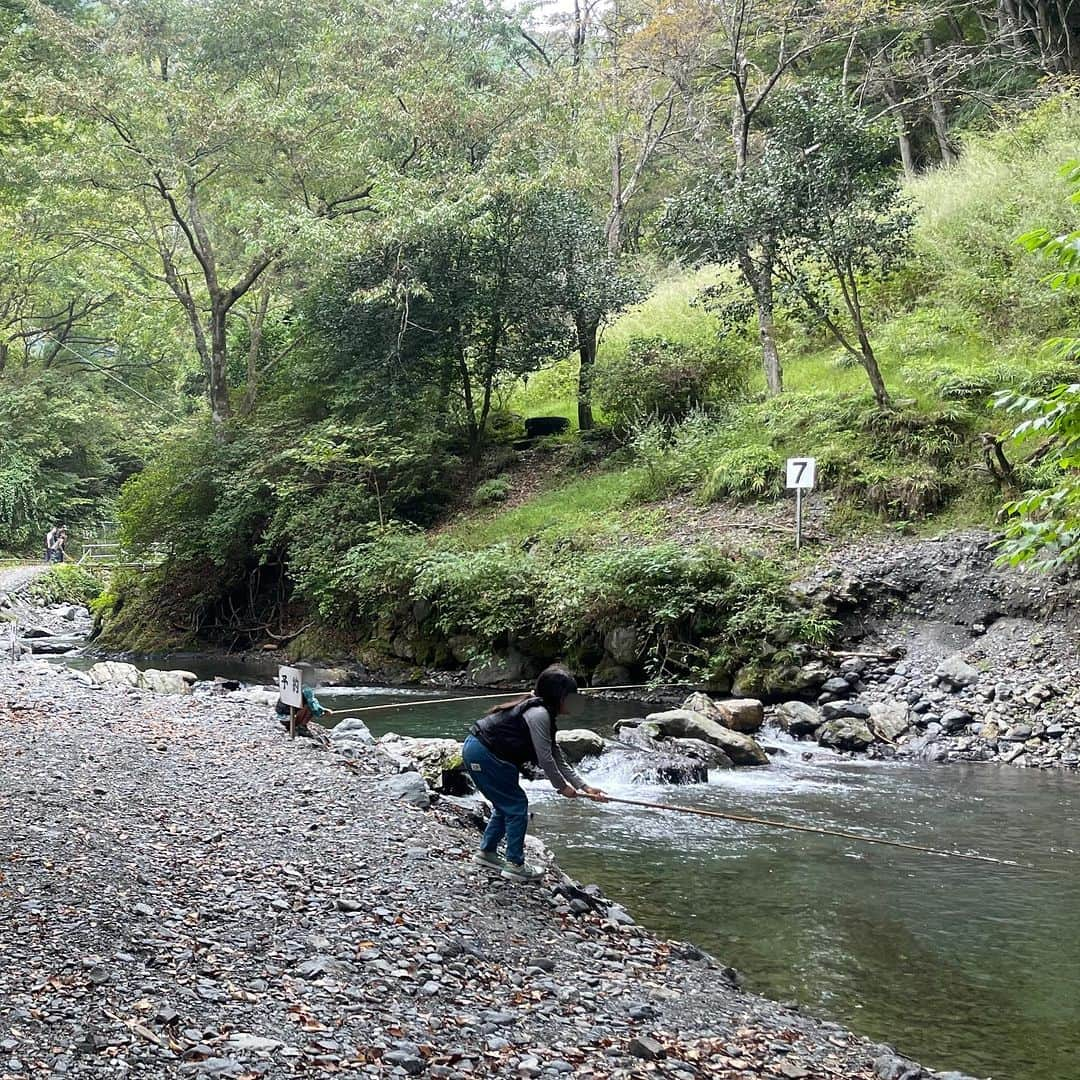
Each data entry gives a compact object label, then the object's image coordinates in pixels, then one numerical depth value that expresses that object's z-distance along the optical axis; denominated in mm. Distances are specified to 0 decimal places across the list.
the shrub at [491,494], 21844
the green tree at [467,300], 21406
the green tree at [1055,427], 4301
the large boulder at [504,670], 16141
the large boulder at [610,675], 15211
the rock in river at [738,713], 12250
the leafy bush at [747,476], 17516
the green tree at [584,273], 22109
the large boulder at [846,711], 12125
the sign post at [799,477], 15227
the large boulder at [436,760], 9211
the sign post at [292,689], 9789
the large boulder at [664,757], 10078
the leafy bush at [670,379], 21938
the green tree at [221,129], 20453
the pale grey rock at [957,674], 12211
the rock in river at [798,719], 12109
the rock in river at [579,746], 10836
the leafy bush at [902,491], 15578
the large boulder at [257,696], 12508
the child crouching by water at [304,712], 10086
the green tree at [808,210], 17469
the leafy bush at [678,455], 19078
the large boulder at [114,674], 13625
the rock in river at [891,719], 11641
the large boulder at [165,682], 13588
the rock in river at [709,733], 10883
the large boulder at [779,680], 13247
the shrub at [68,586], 30875
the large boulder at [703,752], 10742
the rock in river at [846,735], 11484
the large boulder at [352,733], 10272
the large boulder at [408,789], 7707
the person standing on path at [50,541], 35188
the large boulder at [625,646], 15164
